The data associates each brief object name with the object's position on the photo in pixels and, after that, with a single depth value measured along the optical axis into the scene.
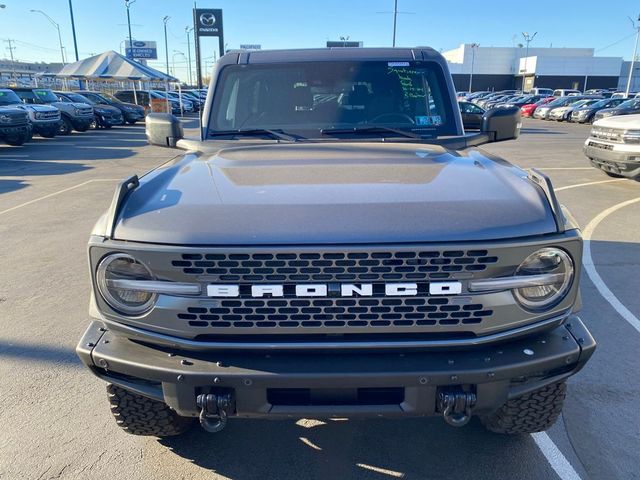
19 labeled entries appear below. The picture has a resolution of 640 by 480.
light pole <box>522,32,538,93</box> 78.38
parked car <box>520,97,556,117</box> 37.28
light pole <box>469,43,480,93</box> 76.81
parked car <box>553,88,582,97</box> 47.61
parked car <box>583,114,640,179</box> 9.41
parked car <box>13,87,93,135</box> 19.75
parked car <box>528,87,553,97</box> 54.00
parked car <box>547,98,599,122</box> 31.83
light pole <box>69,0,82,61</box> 45.66
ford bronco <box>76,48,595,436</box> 1.97
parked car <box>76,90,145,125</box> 26.50
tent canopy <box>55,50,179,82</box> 30.44
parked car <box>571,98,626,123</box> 29.73
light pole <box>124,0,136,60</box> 50.67
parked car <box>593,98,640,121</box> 22.34
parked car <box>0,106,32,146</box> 15.95
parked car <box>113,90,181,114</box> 31.62
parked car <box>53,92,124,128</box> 23.86
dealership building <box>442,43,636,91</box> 77.19
